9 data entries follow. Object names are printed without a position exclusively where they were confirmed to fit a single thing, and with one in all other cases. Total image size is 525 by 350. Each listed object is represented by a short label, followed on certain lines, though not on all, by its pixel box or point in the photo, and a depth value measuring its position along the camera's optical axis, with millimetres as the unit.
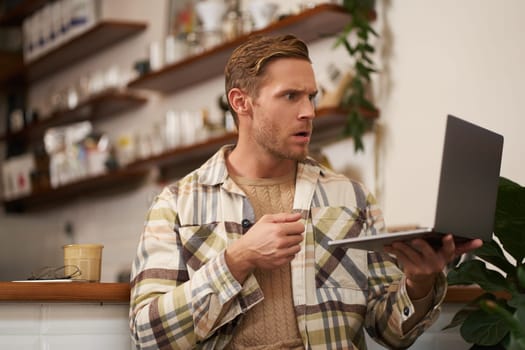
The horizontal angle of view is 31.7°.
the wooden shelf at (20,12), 6168
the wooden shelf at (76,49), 5353
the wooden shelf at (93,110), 5254
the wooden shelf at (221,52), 3726
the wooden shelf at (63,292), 2205
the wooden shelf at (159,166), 3870
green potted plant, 2139
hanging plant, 3613
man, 2100
